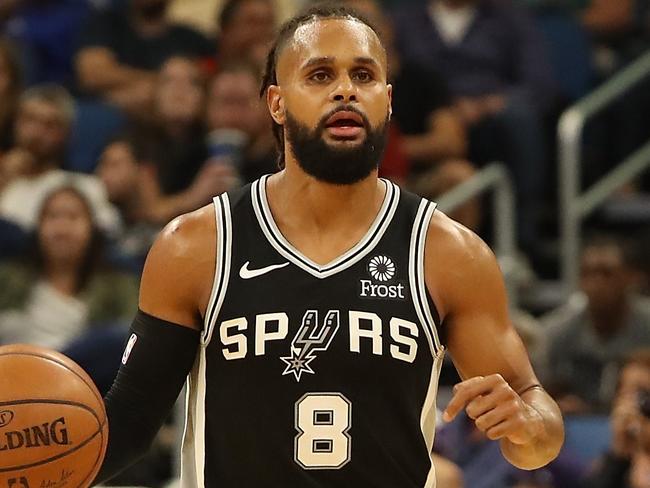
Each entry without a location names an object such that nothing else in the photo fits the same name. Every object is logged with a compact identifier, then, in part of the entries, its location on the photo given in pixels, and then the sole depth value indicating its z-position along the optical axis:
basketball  6.61
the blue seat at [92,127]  17.48
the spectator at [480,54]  17.37
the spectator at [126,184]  15.78
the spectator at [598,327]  14.66
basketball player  6.91
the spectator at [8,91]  16.41
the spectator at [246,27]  17.62
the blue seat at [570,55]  18.66
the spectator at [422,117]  16.70
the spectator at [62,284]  14.00
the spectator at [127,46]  18.33
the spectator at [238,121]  15.55
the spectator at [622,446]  11.37
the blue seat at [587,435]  12.88
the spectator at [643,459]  11.18
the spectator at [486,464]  12.05
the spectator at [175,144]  15.84
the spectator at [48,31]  18.86
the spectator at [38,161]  15.26
